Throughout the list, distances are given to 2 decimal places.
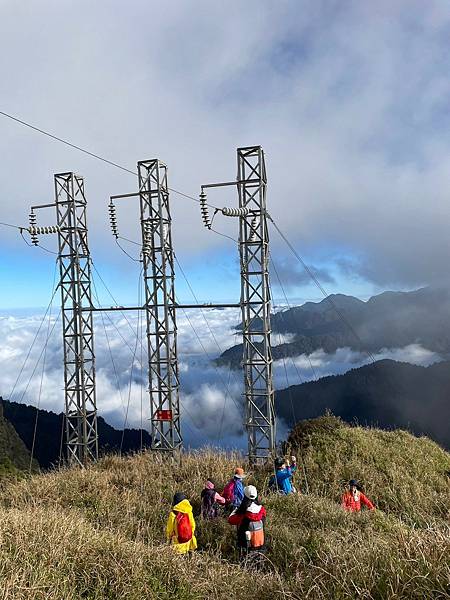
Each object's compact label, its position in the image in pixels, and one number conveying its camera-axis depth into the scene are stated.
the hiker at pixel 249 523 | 7.58
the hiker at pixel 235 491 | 10.09
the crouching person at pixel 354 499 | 10.23
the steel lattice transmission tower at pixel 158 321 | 20.02
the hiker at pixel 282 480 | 11.51
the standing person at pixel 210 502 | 9.79
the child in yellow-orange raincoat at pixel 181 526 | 7.62
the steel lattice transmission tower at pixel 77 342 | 21.62
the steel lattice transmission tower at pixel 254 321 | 16.19
